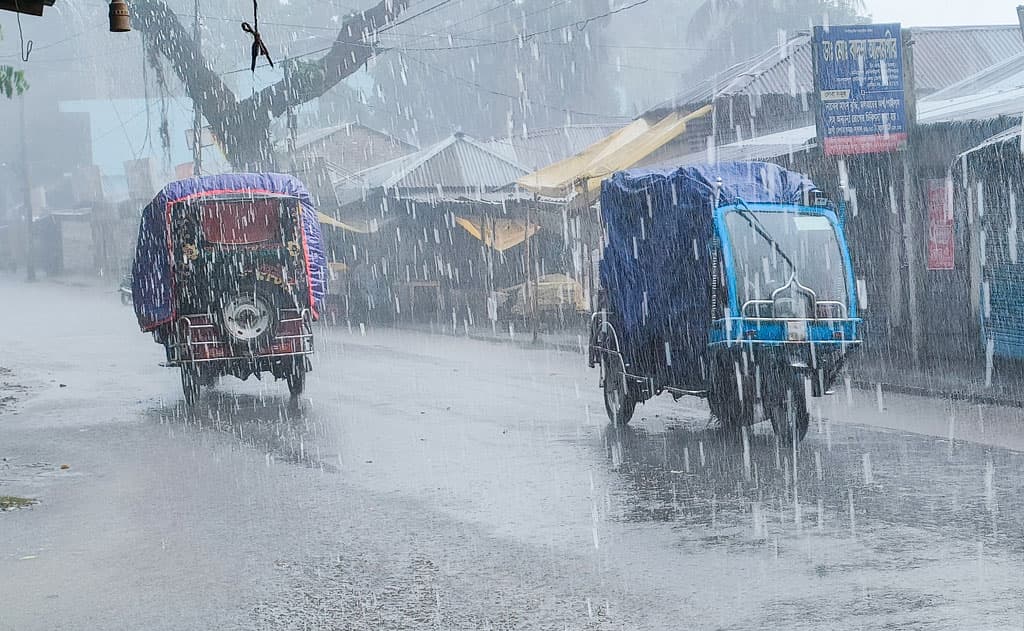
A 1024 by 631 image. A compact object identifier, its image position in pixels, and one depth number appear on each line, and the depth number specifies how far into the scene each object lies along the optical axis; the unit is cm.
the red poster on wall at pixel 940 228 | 1861
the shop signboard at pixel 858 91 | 1739
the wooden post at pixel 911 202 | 1786
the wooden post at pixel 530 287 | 2826
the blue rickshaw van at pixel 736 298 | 1108
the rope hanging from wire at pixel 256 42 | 836
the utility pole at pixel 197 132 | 3734
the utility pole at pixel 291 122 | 3708
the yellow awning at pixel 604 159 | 2567
